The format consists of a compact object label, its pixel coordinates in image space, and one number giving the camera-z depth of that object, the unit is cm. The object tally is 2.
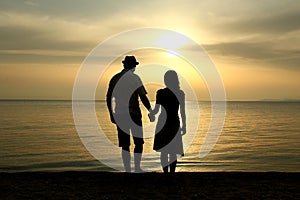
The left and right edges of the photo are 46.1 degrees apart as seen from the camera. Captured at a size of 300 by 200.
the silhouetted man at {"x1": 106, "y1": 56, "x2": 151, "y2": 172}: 862
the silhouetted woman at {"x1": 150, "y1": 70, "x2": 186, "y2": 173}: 902
